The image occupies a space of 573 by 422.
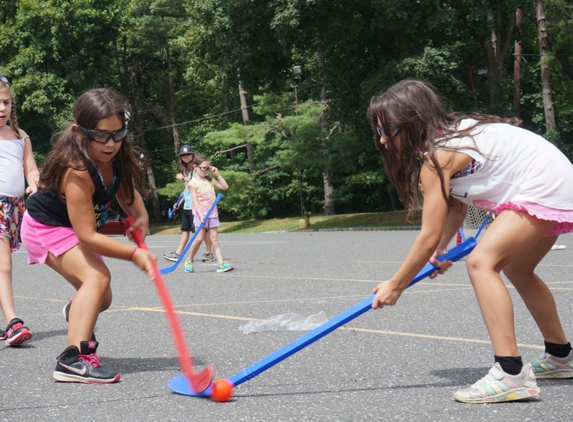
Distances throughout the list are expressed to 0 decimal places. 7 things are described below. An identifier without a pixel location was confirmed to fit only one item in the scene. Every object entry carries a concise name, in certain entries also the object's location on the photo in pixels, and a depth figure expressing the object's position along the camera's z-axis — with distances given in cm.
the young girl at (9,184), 552
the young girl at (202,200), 1148
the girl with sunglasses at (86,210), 410
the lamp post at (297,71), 3022
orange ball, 361
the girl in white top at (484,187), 343
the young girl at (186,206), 1186
